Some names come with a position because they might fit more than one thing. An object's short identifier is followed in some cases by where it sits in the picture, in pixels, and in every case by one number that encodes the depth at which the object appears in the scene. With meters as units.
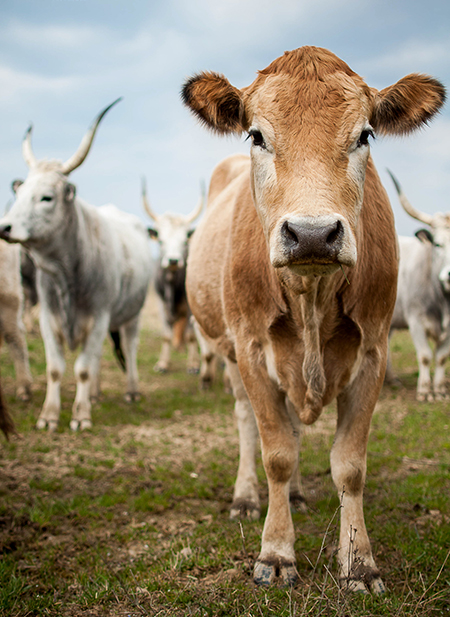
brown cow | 2.20
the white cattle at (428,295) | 7.44
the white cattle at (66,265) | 5.59
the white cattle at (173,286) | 10.28
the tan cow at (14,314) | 7.00
